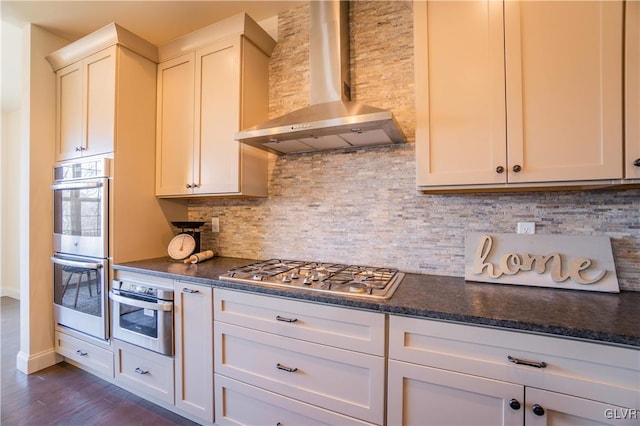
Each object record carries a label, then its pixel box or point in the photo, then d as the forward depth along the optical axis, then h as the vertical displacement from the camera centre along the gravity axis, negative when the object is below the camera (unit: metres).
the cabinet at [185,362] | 1.66 -0.93
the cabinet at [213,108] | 2.04 +0.80
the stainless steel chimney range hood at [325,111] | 1.60 +0.58
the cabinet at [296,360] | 1.27 -0.73
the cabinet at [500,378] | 0.95 -0.61
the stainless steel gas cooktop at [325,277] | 1.36 -0.36
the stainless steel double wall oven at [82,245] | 2.09 -0.25
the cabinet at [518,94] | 1.22 +0.56
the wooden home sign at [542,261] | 1.41 -0.26
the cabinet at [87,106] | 2.14 +0.86
